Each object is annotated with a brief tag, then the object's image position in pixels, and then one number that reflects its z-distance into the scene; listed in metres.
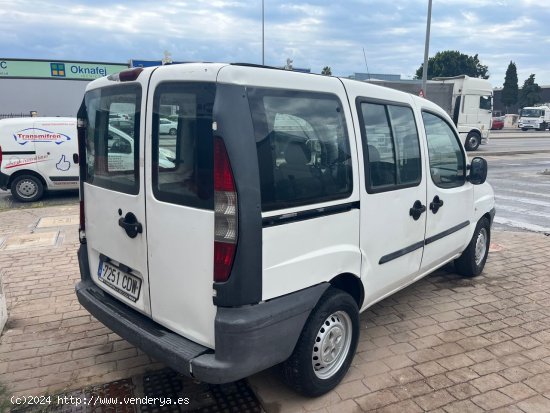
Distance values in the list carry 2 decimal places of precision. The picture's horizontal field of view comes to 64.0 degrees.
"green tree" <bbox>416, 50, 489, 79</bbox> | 65.75
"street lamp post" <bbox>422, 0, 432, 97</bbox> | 17.81
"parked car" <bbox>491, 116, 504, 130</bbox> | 45.72
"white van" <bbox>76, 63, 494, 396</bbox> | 2.33
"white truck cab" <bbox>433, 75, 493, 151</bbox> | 21.50
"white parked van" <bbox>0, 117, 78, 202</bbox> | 9.35
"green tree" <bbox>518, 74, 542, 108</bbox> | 65.00
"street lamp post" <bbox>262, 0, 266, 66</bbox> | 30.35
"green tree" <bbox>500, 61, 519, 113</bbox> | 69.50
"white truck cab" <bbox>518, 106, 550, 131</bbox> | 43.09
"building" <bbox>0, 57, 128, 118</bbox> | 28.42
